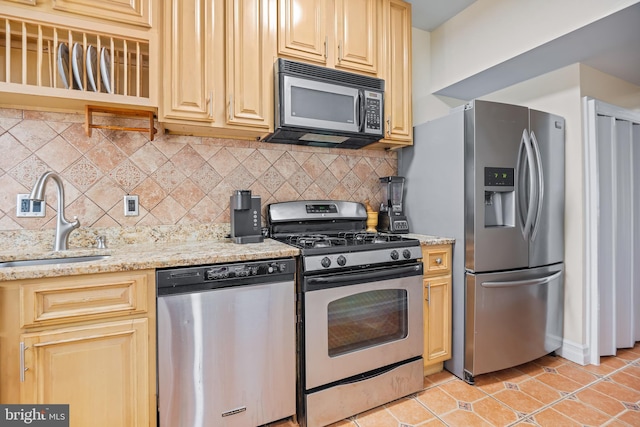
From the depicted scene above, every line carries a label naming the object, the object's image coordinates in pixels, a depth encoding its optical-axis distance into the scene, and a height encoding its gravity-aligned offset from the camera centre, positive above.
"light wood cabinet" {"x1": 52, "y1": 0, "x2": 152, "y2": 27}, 1.50 +1.02
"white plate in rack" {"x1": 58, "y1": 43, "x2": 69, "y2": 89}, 1.55 +0.76
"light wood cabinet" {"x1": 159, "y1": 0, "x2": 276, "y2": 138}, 1.68 +0.84
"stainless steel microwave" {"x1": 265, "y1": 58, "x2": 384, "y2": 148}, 1.87 +0.68
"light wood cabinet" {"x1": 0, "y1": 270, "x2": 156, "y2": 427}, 1.17 -0.54
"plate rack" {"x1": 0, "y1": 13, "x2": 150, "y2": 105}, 1.45 +0.79
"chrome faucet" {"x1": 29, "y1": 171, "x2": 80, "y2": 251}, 1.60 -0.06
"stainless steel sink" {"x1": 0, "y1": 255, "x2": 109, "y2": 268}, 1.48 -0.23
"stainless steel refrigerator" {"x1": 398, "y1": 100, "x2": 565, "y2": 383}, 1.97 -0.09
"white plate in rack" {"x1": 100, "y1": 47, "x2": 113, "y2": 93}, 1.60 +0.74
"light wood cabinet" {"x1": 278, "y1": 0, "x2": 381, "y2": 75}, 1.93 +1.18
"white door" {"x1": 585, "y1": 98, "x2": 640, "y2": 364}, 2.26 -0.12
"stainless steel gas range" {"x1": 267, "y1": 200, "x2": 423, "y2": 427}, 1.59 -0.62
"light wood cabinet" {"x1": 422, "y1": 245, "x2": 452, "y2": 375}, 2.02 -0.62
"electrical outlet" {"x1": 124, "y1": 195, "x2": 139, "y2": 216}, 1.85 +0.04
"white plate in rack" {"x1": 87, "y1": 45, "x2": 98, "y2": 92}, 1.57 +0.75
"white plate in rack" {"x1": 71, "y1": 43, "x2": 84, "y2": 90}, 1.54 +0.74
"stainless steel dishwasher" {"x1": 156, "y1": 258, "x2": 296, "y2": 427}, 1.36 -0.61
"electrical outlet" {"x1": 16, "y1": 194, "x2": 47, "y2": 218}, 1.65 +0.03
